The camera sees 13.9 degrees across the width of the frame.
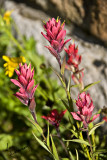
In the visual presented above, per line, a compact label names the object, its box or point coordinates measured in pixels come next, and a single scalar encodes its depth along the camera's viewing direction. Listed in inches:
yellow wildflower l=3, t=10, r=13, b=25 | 31.7
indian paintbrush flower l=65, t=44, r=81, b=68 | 20.6
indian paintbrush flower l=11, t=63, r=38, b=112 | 17.9
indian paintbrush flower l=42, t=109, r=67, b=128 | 20.6
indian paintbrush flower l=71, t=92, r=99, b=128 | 18.5
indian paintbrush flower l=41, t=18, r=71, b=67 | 17.9
